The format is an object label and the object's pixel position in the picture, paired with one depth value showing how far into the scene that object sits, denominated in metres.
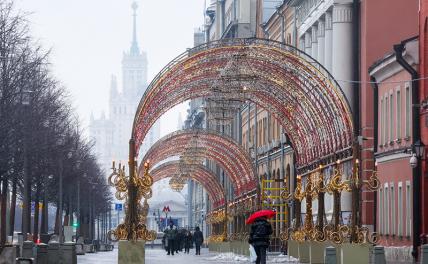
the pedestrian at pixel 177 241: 101.97
